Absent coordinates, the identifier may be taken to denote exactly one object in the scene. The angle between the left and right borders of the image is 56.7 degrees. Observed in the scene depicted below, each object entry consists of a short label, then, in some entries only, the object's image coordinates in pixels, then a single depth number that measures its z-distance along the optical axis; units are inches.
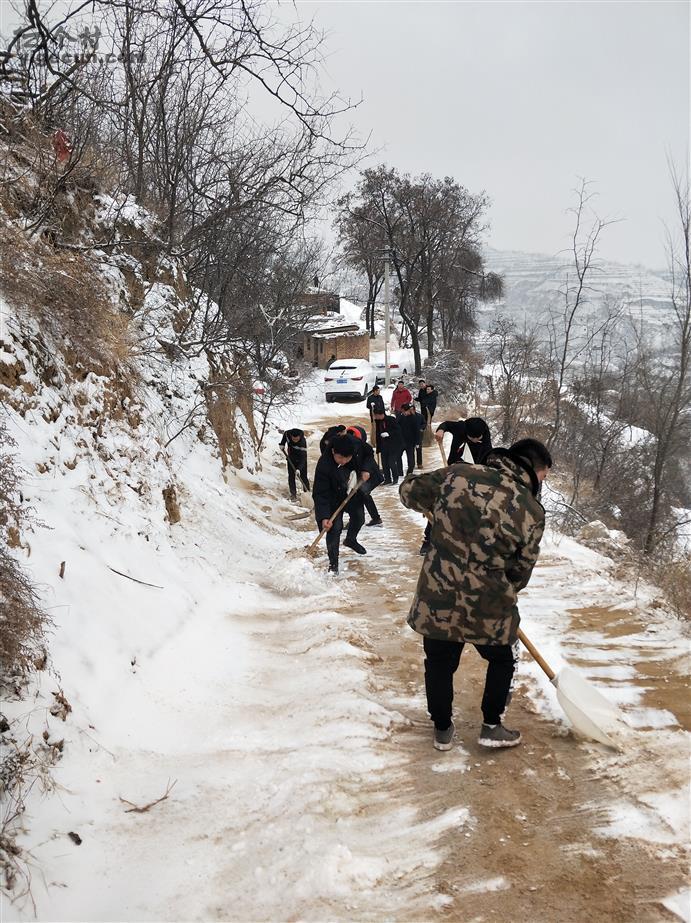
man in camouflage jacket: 124.2
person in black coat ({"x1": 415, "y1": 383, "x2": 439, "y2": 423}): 608.4
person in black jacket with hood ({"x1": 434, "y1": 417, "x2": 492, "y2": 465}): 261.1
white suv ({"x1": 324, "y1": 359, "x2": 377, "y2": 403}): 1004.6
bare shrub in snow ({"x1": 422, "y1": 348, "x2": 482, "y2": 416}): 1110.5
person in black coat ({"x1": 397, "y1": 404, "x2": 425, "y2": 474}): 477.5
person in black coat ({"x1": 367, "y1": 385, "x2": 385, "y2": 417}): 514.9
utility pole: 1163.8
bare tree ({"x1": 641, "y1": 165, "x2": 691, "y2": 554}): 517.0
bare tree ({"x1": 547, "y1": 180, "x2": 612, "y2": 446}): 600.7
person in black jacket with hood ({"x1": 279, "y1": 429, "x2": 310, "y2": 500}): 422.3
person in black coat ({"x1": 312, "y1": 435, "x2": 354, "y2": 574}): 262.7
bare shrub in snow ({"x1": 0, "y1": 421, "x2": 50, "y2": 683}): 119.1
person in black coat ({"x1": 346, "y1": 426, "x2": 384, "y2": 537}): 280.7
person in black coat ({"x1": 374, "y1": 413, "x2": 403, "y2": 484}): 468.1
